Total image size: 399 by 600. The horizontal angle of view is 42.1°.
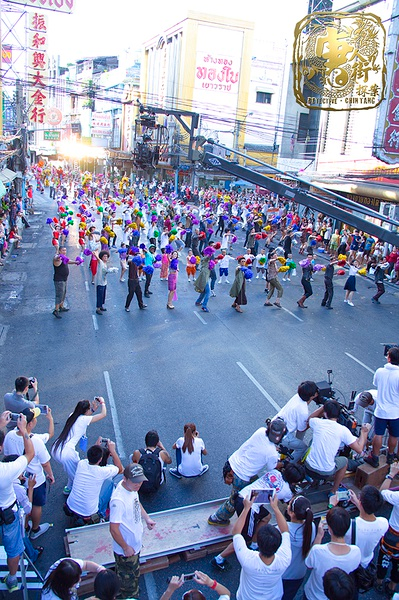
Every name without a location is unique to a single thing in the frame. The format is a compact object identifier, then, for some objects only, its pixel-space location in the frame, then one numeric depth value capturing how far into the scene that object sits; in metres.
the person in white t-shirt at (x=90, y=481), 5.22
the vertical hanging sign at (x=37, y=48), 25.94
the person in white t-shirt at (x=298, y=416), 5.93
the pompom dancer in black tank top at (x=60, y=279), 12.63
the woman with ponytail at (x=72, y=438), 5.65
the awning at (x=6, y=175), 21.71
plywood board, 4.91
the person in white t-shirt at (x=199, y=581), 3.21
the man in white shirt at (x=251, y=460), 5.18
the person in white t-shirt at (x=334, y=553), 3.92
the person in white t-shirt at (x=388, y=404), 6.35
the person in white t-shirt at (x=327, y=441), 5.55
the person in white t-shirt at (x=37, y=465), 5.25
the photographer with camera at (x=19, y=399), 6.18
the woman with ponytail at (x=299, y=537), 4.31
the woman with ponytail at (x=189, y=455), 6.39
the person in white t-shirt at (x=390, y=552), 4.78
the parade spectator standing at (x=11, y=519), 4.53
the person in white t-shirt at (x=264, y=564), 3.72
